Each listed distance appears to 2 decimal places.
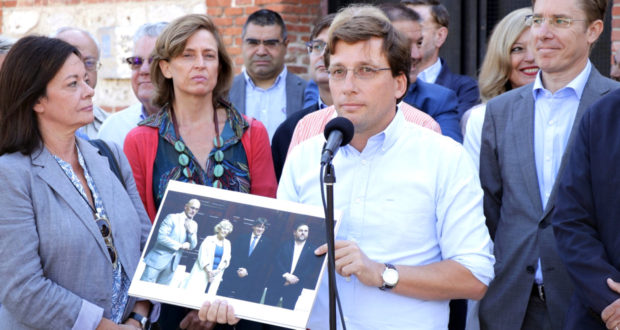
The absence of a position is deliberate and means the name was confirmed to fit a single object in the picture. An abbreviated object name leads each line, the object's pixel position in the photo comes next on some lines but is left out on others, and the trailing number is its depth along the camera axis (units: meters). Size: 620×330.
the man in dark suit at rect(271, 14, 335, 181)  4.80
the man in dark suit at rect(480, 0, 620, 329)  3.71
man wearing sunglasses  5.09
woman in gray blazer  3.10
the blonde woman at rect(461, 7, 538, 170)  4.84
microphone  2.60
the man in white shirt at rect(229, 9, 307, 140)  6.45
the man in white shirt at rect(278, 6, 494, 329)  2.96
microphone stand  2.44
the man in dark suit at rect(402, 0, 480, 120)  5.80
